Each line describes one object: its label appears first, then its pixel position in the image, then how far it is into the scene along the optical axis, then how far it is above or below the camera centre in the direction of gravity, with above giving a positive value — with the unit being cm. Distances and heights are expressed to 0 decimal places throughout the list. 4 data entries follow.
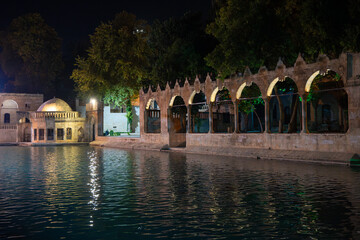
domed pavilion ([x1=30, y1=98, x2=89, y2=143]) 5303 +146
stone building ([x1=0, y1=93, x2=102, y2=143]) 5269 +170
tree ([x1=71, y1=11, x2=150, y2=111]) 4344 +782
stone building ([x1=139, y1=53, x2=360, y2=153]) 1973 +209
